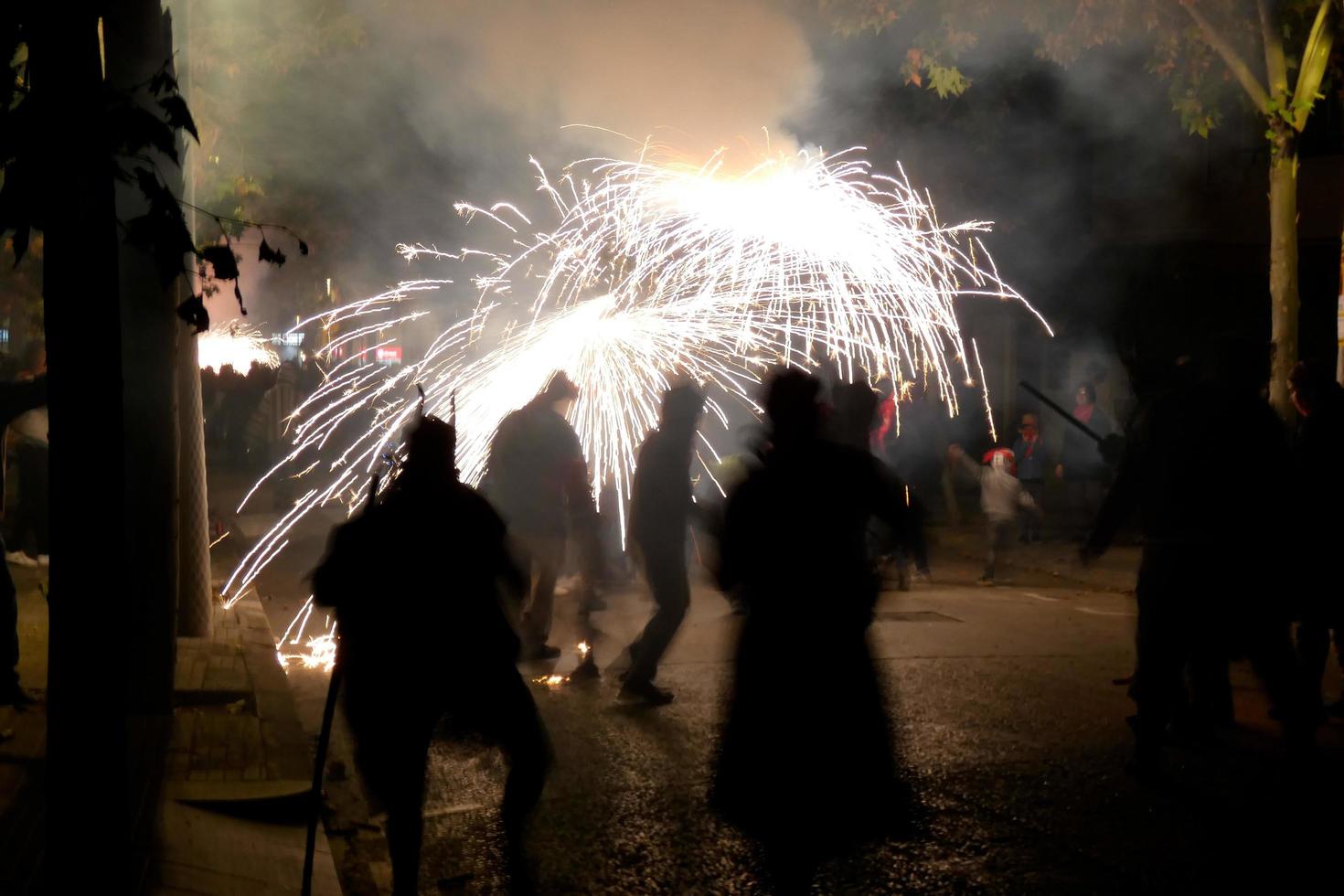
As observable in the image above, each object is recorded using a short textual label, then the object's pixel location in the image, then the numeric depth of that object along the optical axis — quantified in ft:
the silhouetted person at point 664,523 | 23.13
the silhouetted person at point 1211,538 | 17.30
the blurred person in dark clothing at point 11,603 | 20.36
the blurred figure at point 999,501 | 38.45
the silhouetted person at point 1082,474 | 53.88
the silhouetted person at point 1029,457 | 46.11
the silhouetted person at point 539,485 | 26.50
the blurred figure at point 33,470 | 35.45
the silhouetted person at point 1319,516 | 19.81
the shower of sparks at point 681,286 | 36.04
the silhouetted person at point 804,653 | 12.17
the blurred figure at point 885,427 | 44.06
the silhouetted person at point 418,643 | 13.88
